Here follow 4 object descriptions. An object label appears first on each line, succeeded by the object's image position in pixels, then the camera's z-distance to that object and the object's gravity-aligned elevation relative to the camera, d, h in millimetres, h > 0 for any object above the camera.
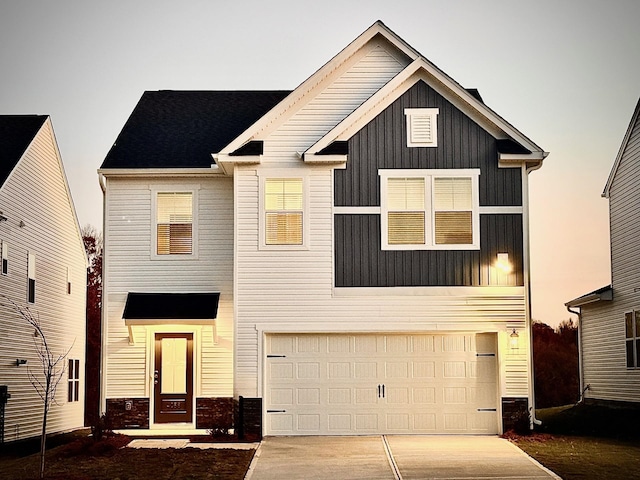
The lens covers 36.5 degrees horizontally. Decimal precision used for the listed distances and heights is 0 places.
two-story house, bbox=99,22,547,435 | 21141 +2238
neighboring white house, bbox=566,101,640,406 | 26062 +1776
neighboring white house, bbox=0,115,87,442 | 23609 +2575
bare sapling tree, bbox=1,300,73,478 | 24391 +370
